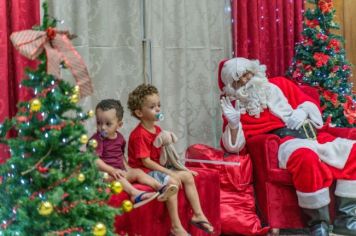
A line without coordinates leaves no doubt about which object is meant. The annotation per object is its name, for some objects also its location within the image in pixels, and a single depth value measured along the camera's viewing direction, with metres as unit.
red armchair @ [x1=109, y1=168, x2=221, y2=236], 2.91
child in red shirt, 3.18
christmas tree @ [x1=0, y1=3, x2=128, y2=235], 2.16
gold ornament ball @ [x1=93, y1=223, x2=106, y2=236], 2.17
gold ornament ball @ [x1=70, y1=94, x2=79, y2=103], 2.26
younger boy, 2.95
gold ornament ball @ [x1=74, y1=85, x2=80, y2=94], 2.28
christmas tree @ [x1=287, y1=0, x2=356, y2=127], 5.07
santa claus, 3.78
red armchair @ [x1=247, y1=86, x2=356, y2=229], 3.99
